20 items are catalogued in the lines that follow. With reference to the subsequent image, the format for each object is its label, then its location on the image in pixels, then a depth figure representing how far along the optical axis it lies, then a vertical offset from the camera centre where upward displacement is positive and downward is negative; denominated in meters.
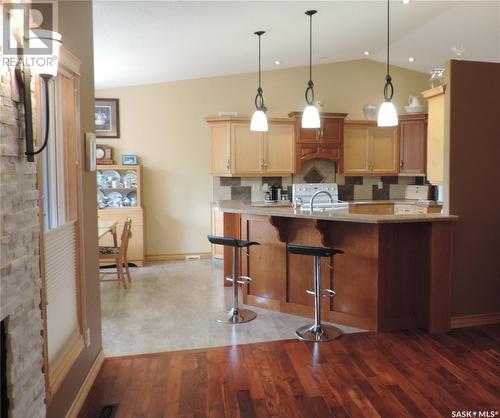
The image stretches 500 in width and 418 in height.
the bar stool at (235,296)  3.85 -1.14
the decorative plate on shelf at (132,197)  6.44 -0.30
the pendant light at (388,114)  3.78 +0.57
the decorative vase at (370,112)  6.82 +1.06
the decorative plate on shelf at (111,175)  6.35 +0.04
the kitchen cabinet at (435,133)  4.90 +0.53
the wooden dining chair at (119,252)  5.02 -0.90
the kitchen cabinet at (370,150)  6.75 +0.44
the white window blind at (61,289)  2.11 -0.61
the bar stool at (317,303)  3.35 -1.07
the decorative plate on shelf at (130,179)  6.42 -0.02
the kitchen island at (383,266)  3.55 -0.78
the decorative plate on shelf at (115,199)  6.41 -0.33
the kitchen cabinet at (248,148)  6.30 +0.45
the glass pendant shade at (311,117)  4.05 +0.58
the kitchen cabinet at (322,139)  6.51 +0.59
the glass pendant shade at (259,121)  4.35 +0.59
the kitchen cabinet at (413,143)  6.62 +0.54
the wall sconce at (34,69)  1.65 +0.44
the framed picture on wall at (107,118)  6.40 +0.92
